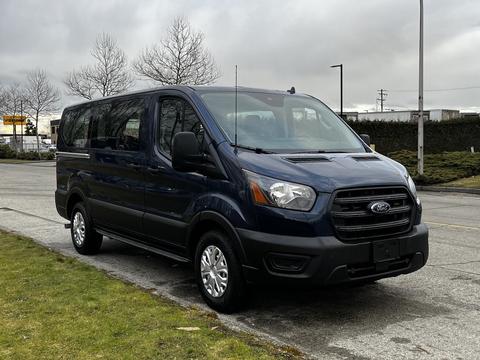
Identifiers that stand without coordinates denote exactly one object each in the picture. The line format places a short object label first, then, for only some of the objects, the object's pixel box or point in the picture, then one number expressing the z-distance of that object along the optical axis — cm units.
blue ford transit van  435
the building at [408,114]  5399
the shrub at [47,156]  5287
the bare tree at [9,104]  6141
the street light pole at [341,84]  4781
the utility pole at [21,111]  5997
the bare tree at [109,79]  4150
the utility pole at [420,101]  2081
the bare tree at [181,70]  3550
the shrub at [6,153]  6003
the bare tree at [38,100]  5844
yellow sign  6269
